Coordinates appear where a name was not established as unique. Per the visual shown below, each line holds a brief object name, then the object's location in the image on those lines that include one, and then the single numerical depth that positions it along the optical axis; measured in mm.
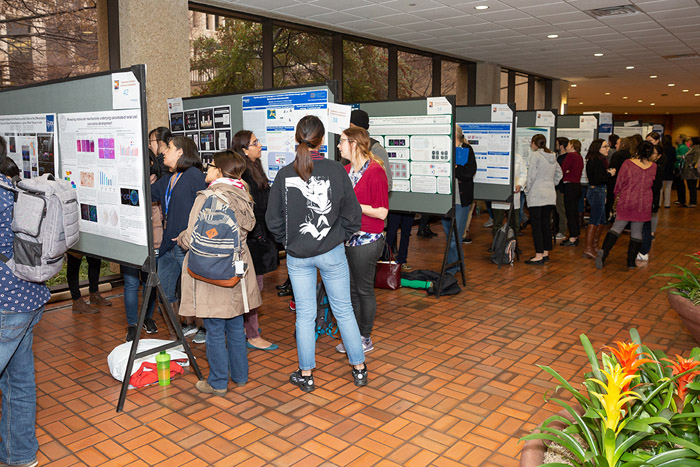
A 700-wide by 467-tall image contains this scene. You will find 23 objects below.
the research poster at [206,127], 5273
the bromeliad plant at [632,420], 1800
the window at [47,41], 5602
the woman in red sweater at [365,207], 3764
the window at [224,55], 7078
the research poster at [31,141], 3816
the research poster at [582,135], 10164
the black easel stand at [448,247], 5657
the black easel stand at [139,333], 3256
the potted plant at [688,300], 3826
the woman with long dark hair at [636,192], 6473
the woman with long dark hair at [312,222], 3209
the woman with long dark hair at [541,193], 6980
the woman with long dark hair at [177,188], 3754
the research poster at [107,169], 3217
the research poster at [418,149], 5551
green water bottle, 3636
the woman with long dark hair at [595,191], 7547
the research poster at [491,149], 6676
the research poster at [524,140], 8273
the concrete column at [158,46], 5930
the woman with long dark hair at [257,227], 4156
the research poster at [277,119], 4411
